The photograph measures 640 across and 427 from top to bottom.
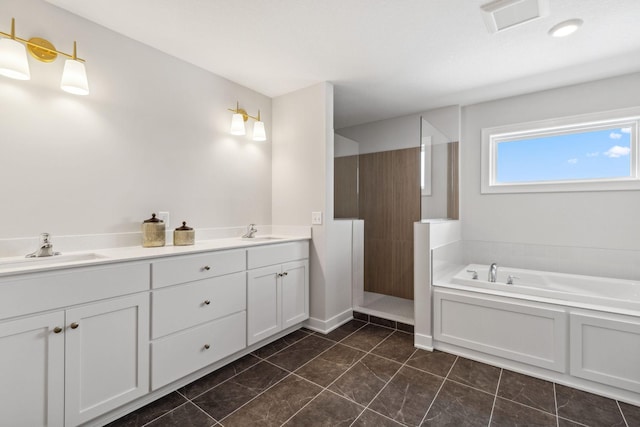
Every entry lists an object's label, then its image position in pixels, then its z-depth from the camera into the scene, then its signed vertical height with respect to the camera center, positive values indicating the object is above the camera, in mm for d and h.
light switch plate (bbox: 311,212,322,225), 2787 -25
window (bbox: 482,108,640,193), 2576 +611
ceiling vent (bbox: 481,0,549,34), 1669 +1250
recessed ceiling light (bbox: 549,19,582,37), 1831 +1243
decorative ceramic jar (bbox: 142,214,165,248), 2031 -122
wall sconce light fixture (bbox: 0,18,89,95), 1479 +860
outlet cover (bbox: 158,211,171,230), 2203 -13
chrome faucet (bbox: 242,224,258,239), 2727 -160
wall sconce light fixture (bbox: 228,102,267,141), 2625 +863
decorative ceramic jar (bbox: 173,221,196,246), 2164 -157
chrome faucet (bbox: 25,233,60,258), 1597 -186
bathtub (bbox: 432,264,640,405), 1812 -814
